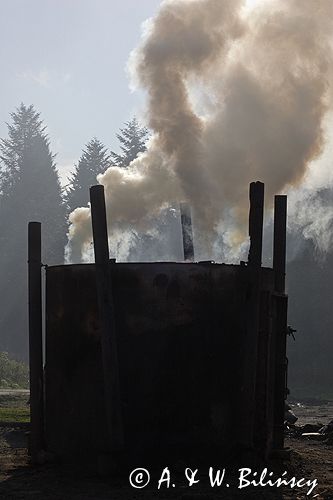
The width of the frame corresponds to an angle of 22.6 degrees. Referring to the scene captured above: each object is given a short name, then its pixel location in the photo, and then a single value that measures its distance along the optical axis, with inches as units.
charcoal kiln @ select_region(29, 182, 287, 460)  365.1
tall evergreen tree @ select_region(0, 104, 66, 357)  2078.0
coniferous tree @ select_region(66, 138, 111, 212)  2381.9
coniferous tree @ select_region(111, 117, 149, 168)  2323.7
